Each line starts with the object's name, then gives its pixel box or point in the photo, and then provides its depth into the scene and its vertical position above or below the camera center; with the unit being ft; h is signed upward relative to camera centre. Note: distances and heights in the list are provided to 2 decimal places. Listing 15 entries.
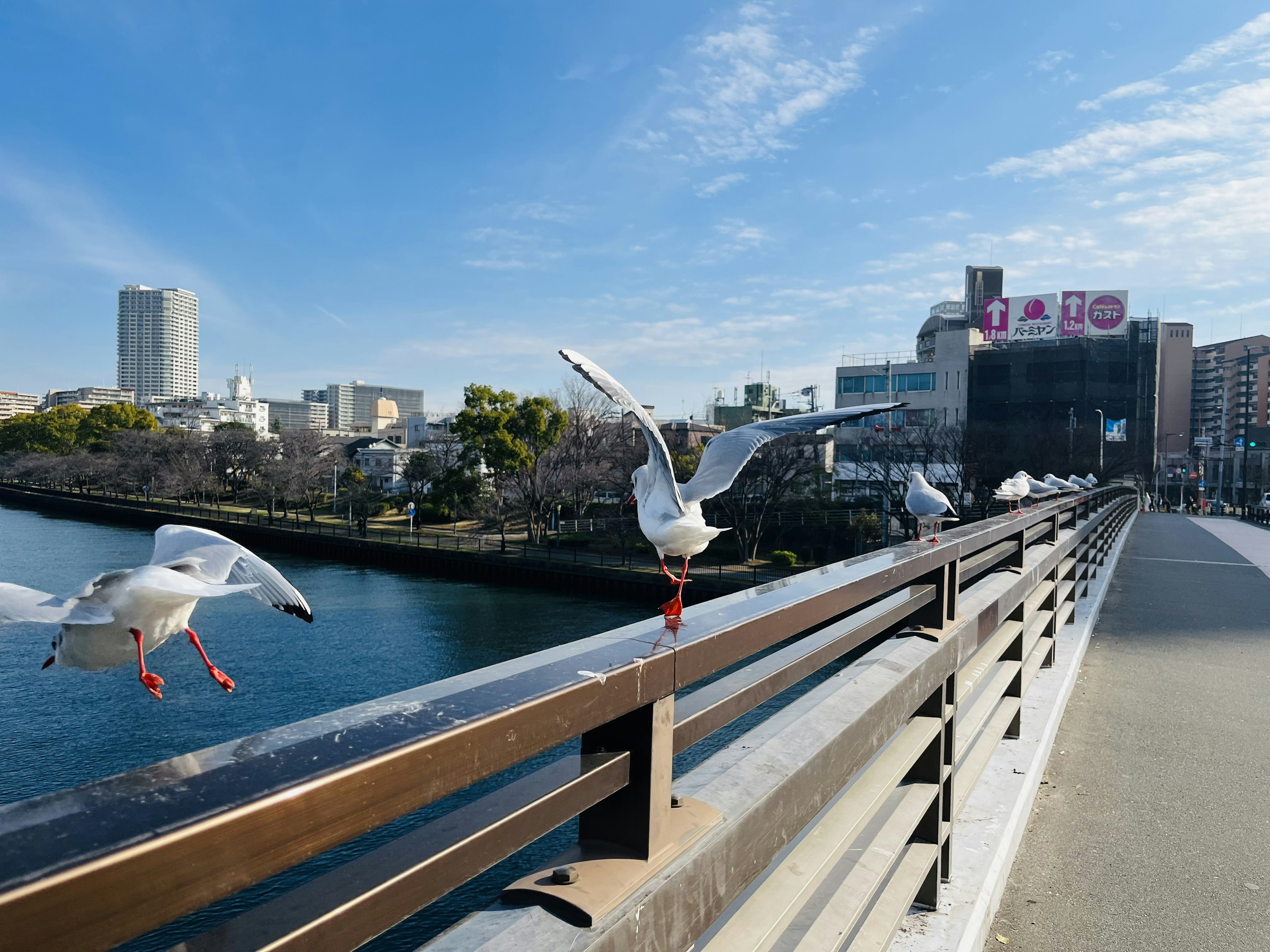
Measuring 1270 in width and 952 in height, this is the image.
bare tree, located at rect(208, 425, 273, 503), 172.45 -3.55
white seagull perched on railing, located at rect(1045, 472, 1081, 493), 50.35 -1.41
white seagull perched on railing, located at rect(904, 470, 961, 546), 25.62 -1.42
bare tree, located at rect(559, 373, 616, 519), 125.90 -0.59
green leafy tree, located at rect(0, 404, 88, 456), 266.16 +1.73
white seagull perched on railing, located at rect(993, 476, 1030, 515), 36.60 -1.36
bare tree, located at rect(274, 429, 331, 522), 159.22 -4.45
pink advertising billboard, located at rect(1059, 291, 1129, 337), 170.19 +31.13
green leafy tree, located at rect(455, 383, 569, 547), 114.21 +1.55
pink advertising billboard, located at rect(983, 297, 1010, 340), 175.42 +30.35
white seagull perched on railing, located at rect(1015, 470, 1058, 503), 41.26 -1.58
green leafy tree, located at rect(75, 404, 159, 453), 254.06 +5.29
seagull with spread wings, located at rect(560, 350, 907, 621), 10.45 -0.29
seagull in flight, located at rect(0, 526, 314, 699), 4.75 -1.02
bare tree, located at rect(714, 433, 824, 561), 106.73 -4.15
